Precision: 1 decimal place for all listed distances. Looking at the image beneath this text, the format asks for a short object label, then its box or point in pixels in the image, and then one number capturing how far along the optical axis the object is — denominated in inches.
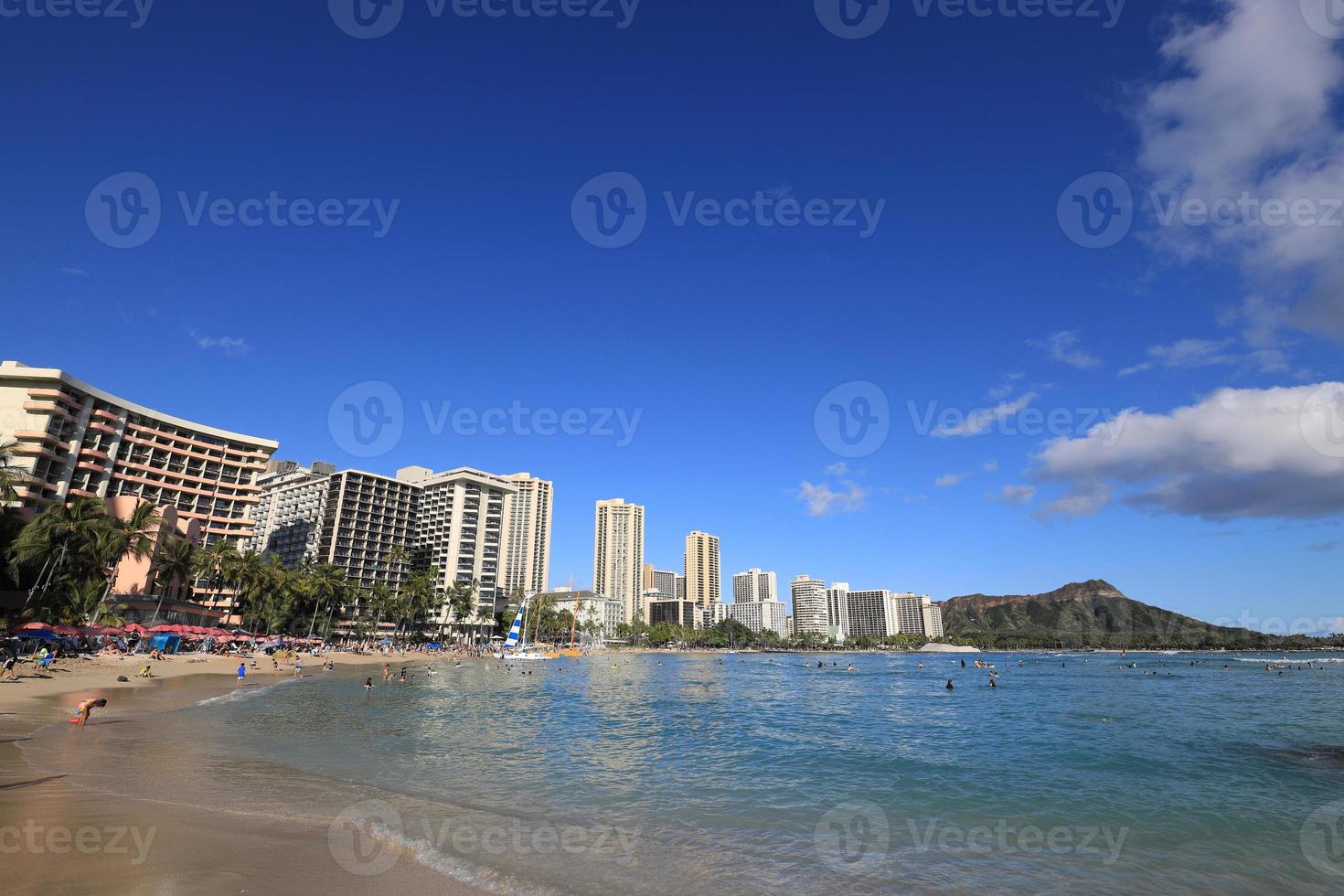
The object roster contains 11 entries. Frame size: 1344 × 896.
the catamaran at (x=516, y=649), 4549.7
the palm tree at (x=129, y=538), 2404.0
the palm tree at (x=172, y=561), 2950.3
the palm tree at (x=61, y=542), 2145.7
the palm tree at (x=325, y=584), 4239.7
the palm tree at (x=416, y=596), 5128.0
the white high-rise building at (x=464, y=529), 6318.9
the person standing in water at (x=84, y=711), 972.7
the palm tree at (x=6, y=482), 2041.5
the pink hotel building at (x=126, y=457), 3152.1
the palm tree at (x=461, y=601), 5694.4
